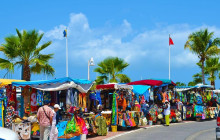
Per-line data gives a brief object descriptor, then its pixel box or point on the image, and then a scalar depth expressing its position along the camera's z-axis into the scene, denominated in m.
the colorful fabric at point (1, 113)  15.82
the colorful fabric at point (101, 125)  16.44
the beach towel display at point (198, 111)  25.40
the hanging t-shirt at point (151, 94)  22.87
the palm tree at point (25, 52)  23.97
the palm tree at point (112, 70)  36.97
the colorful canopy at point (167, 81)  23.47
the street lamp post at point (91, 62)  26.59
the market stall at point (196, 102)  25.50
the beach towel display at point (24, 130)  14.61
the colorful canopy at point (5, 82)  16.47
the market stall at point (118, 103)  18.58
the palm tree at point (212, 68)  48.75
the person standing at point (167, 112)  21.97
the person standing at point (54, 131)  12.20
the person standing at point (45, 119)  12.28
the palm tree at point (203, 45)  41.42
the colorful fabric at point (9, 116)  15.92
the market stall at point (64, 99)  14.21
